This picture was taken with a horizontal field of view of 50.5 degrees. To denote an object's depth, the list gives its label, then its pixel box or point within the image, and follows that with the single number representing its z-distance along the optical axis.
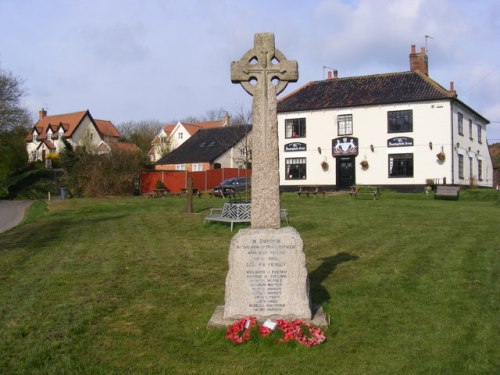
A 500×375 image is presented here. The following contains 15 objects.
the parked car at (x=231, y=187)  31.66
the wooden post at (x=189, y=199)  19.89
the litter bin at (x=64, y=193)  34.73
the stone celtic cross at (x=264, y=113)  6.42
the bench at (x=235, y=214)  14.91
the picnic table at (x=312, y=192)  30.03
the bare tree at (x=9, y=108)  40.00
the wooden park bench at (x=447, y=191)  27.27
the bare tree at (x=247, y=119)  33.44
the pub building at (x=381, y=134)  33.56
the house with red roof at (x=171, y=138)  65.29
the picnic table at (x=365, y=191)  28.70
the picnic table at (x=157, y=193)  34.47
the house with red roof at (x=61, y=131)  69.69
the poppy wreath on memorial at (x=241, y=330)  5.66
